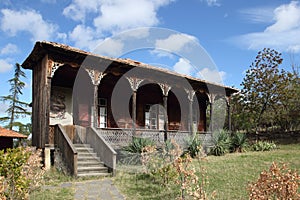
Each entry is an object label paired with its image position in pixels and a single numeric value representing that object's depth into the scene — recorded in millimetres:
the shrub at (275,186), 3404
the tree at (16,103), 29844
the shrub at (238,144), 15711
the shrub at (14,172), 5319
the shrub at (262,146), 16562
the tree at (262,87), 22453
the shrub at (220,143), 14531
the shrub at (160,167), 7121
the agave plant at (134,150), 11023
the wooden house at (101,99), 10492
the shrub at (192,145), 13195
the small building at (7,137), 16706
